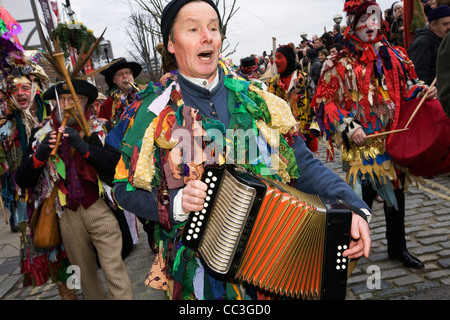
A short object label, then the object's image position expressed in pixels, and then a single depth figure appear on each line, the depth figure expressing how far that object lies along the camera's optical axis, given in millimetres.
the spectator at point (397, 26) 8273
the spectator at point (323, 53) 10070
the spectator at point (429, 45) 4246
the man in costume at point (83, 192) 3133
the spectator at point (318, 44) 10755
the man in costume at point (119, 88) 5383
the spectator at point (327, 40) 10705
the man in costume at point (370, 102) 3539
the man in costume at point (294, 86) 7098
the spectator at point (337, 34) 9875
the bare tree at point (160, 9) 10516
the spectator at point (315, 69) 9961
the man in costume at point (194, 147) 1788
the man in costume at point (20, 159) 3426
